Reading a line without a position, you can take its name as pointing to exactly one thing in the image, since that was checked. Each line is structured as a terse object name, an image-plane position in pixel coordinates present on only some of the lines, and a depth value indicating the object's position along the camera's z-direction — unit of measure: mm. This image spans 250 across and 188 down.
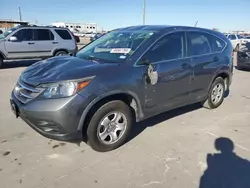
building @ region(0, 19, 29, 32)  21407
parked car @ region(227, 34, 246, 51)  17486
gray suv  2281
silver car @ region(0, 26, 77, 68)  8061
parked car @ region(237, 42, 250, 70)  8302
